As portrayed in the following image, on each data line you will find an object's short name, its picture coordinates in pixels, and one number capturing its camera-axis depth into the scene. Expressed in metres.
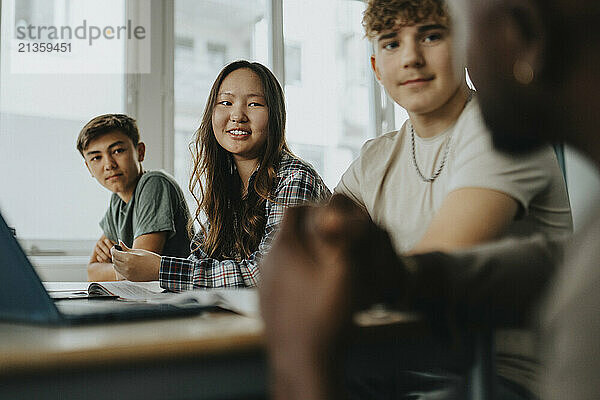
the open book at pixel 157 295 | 0.61
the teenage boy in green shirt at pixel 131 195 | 1.98
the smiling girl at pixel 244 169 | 1.35
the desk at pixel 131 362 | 0.40
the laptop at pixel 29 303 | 0.50
